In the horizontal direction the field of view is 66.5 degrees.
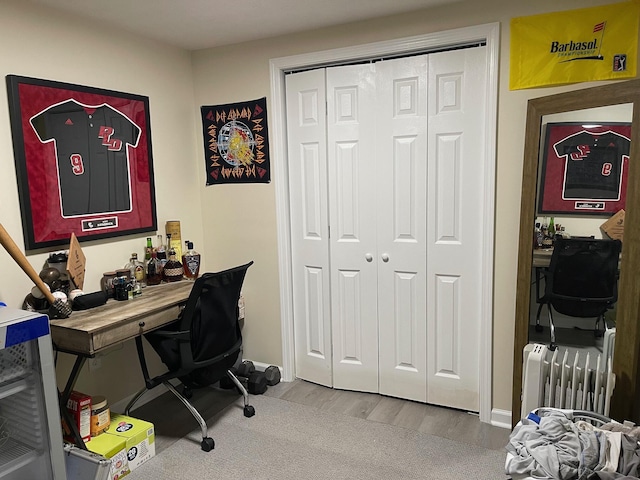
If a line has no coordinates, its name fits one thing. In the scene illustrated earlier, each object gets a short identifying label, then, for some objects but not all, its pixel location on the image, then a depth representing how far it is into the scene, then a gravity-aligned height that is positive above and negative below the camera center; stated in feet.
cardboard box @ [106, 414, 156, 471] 8.01 -4.21
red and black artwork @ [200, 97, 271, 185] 10.57 +0.82
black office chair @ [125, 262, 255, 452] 8.31 -2.75
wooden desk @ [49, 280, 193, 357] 7.26 -2.19
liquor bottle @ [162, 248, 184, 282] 10.09 -1.85
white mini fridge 6.38 -3.05
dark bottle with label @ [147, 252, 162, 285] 9.85 -1.83
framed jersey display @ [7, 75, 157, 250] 7.95 +0.38
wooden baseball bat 6.81 -1.37
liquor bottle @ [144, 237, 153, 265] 9.98 -1.43
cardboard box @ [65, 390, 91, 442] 7.86 -3.72
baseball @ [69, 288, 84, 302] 8.14 -1.86
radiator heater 7.16 -3.09
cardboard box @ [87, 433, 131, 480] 7.64 -4.20
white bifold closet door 9.05 -0.90
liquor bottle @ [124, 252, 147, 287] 9.67 -1.73
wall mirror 7.04 -0.75
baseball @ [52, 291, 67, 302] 7.77 -1.80
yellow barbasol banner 7.45 +2.02
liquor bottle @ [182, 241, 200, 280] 10.39 -1.77
